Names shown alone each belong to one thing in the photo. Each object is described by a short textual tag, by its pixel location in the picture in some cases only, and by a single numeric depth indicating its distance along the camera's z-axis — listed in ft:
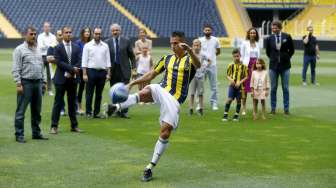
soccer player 31.04
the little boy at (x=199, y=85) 54.34
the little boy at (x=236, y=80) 51.21
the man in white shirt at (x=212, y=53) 57.31
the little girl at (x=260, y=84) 52.54
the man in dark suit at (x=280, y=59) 55.72
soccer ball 30.17
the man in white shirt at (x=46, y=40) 64.54
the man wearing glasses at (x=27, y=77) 40.06
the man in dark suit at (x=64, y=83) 43.83
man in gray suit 53.47
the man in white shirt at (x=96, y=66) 50.88
